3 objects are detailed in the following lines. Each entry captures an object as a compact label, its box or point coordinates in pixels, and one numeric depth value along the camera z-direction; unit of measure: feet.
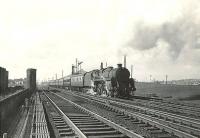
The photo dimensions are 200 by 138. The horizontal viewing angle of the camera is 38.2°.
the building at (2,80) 103.65
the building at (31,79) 151.74
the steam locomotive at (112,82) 92.29
